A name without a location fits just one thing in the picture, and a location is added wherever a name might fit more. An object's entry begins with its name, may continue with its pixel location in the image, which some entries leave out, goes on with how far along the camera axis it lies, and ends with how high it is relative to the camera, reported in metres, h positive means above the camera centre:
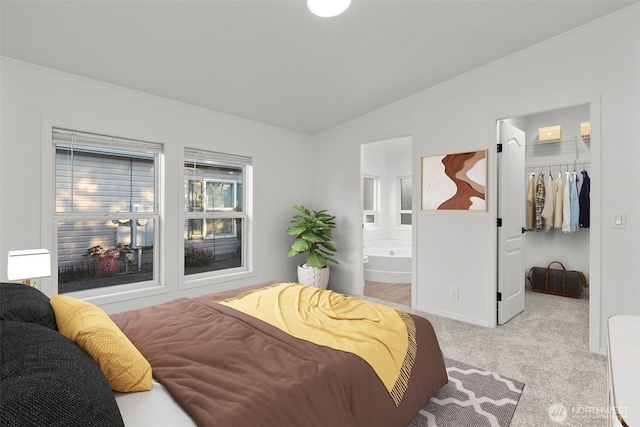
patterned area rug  1.81 -1.16
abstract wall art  3.34 +0.35
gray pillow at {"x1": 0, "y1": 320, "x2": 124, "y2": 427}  0.61 -0.37
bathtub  5.23 -0.91
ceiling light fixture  1.94 +1.27
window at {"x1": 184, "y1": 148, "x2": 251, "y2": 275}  3.73 +0.01
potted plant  4.21 -0.41
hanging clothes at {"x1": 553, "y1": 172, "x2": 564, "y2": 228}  4.39 +0.14
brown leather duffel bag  4.37 -0.95
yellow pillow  1.13 -0.49
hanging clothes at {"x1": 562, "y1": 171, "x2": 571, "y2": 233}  4.32 +0.06
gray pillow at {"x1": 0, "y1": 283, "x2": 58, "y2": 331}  1.19 -0.36
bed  1.09 -0.64
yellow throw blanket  1.56 -0.62
